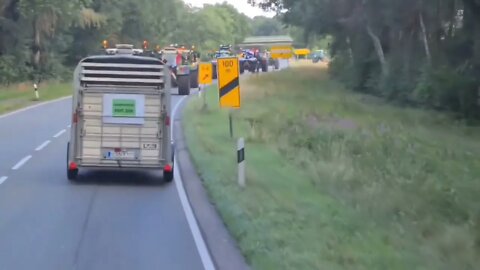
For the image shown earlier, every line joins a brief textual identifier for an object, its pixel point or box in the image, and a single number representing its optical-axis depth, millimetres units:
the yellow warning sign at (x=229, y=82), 22391
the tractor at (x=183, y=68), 50250
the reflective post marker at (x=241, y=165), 16844
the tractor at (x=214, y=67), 62656
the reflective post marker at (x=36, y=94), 47625
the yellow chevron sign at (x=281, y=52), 51788
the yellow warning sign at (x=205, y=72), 35594
